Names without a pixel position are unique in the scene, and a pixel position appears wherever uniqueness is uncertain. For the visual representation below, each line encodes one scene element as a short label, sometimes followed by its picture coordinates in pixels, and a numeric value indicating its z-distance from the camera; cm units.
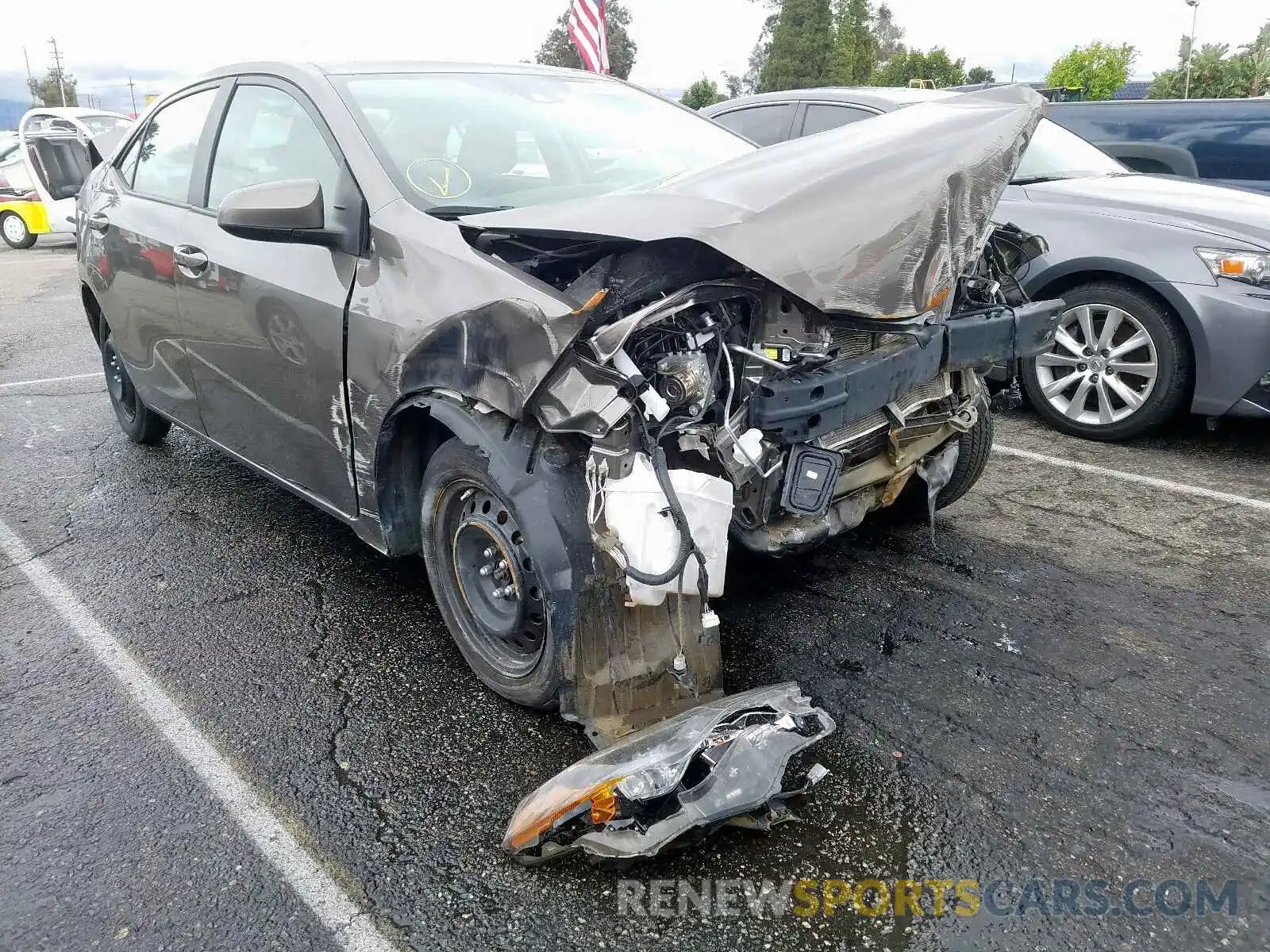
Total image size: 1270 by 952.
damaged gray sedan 221
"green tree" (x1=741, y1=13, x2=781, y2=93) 5766
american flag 1105
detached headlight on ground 205
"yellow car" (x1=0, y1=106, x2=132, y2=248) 1305
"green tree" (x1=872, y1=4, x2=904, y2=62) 7433
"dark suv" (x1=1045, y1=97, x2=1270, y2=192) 701
